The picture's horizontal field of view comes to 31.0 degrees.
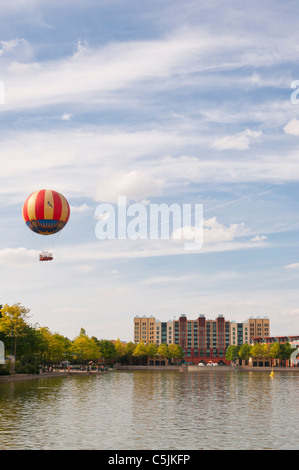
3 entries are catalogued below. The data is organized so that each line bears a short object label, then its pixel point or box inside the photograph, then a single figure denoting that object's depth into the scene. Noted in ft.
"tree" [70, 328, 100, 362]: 506.89
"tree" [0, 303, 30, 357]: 310.24
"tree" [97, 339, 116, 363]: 649.48
